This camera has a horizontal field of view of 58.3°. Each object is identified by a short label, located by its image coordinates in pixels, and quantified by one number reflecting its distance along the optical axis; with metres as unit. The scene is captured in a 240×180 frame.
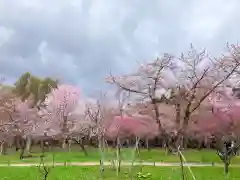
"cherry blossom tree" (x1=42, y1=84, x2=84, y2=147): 24.05
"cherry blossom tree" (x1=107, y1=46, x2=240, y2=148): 9.89
